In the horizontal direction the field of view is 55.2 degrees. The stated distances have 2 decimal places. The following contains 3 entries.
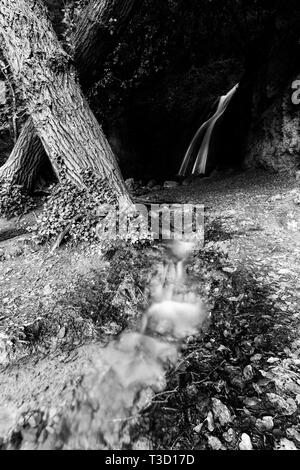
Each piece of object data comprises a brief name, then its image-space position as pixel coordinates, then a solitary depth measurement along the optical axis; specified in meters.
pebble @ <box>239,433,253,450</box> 1.71
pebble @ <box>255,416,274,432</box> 1.78
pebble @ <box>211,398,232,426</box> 1.86
